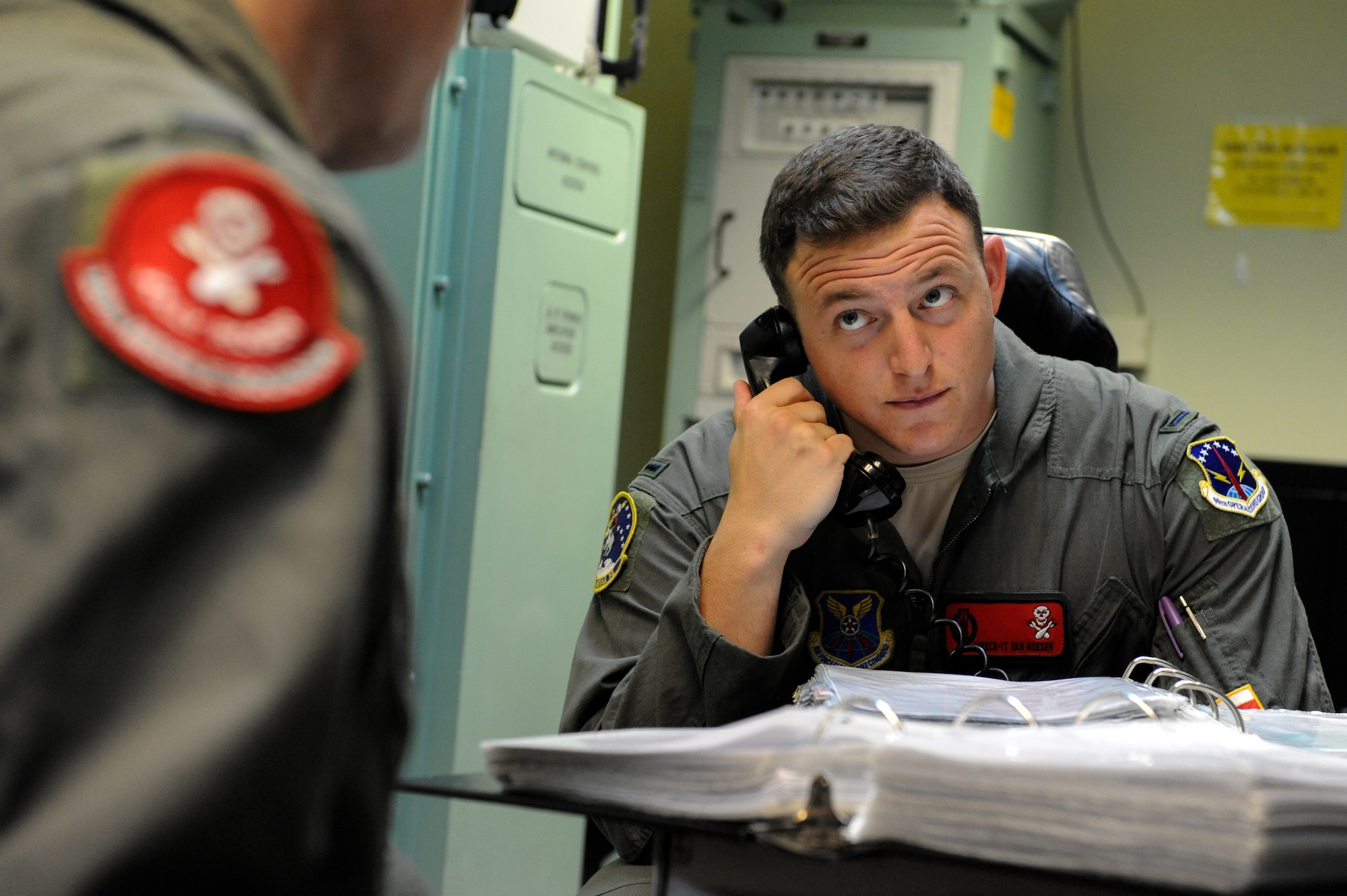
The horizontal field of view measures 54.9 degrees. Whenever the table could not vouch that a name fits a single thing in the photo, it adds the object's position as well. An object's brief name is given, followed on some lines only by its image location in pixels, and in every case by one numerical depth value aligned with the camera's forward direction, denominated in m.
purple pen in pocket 1.26
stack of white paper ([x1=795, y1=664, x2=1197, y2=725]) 0.84
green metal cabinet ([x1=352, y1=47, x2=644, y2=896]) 2.22
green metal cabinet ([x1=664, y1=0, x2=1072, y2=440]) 2.86
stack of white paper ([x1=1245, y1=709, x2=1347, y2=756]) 0.88
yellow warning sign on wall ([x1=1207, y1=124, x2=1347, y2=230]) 3.15
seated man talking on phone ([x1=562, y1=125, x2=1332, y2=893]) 1.24
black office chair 1.61
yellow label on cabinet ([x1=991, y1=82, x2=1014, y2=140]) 2.90
